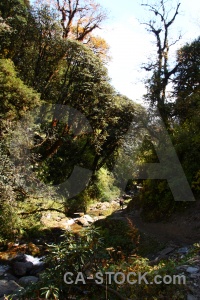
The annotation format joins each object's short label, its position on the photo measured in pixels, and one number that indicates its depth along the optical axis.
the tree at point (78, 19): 15.73
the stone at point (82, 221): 12.12
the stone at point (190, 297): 3.23
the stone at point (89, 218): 12.74
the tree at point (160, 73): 12.09
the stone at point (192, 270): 3.76
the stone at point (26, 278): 6.41
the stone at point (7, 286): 5.57
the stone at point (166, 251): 7.09
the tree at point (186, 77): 11.78
